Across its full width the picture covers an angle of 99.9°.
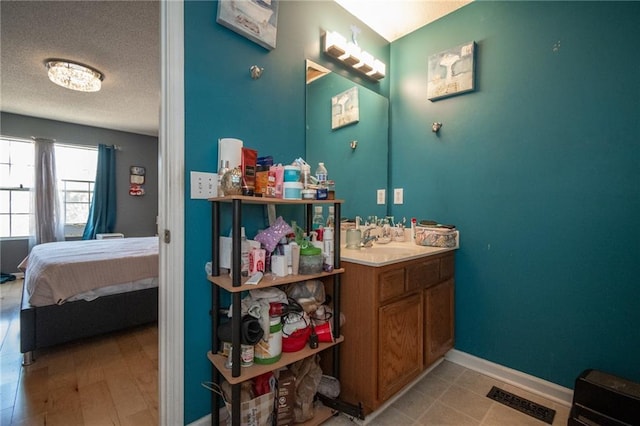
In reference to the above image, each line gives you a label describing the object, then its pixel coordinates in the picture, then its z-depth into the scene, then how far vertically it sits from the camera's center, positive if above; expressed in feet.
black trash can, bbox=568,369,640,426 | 3.68 -2.72
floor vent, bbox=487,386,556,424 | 4.67 -3.54
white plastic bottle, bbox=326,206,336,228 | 5.75 -0.15
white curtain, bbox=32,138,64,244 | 14.07 +0.82
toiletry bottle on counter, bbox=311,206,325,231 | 5.87 -0.15
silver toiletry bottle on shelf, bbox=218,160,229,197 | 3.91 +0.59
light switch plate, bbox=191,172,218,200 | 4.14 +0.40
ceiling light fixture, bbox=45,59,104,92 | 8.80 +4.57
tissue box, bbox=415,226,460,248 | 6.08 -0.59
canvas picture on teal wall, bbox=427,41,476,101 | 6.12 +3.32
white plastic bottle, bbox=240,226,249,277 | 3.85 -0.69
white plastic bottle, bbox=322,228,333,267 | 4.49 -0.59
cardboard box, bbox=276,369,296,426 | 3.99 -2.82
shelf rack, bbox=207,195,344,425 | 3.40 -1.38
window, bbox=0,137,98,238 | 14.02 +1.51
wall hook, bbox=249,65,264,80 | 4.70 +2.45
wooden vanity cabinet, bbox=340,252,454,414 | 4.33 -2.04
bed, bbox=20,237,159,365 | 6.44 -2.20
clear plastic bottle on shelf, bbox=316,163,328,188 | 4.56 +0.56
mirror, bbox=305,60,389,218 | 5.74 +1.72
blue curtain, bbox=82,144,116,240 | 15.61 +0.75
